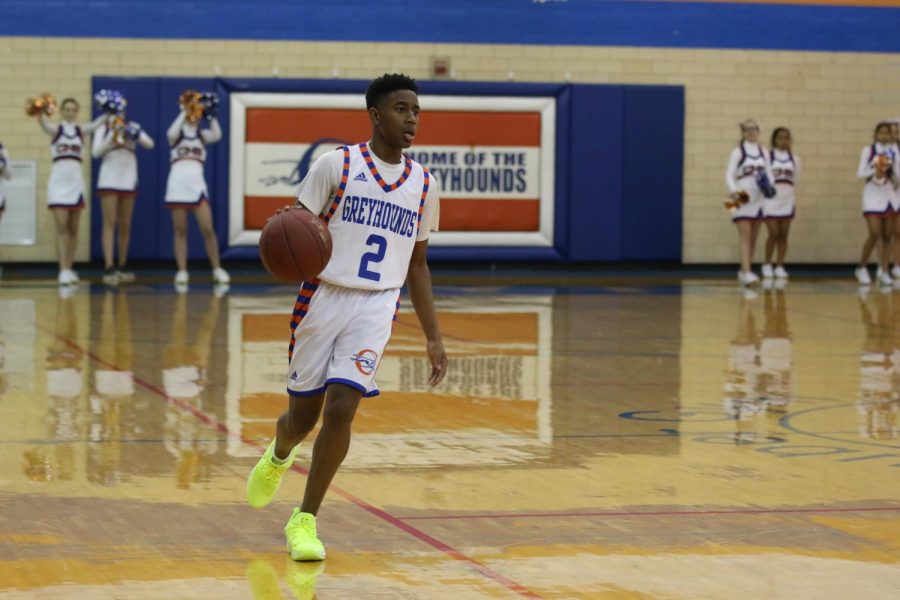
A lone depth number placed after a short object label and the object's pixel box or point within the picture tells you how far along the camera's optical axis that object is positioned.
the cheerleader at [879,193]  20.94
